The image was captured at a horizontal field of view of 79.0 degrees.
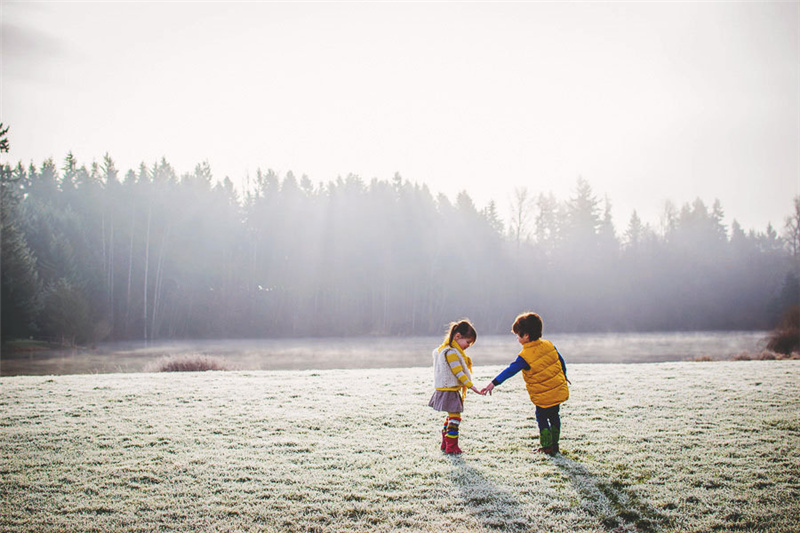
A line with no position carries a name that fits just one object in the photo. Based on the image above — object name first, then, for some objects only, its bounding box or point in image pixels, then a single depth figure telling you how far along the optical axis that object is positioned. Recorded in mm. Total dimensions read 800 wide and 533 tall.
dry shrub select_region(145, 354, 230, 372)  19469
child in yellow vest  6246
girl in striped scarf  6379
